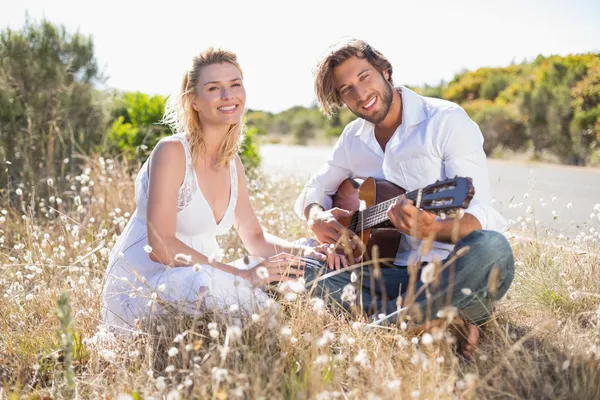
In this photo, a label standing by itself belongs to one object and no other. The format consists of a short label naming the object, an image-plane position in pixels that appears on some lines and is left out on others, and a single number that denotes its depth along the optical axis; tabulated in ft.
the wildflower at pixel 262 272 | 7.49
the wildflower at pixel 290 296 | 7.31
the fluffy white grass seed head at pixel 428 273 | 7.13
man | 10.21
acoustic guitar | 9.21
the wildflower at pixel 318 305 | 7.82
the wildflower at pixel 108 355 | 8.39
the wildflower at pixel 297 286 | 7.27
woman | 11.03
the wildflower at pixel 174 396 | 6.63
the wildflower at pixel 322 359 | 6.84
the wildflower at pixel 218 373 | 6.88
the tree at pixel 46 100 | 23.06
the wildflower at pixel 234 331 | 7.17
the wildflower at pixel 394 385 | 6.67
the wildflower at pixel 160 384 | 7.47
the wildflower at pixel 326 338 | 7.21
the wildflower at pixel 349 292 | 7.76
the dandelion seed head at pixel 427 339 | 7.40
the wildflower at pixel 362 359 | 7.85
